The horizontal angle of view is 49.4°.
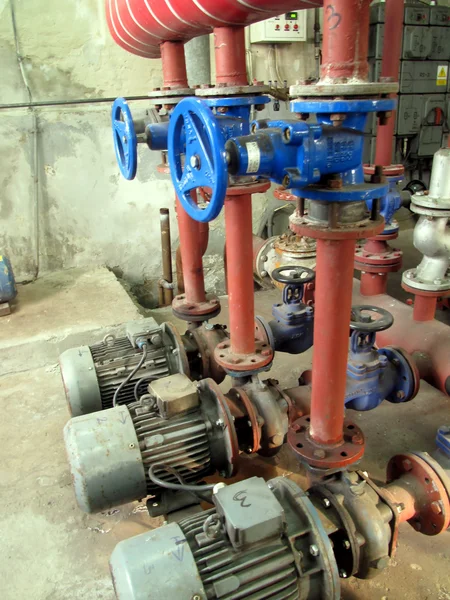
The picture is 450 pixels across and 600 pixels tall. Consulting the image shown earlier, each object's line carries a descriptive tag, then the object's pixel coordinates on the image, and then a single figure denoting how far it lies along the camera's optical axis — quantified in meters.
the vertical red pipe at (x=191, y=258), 1.94
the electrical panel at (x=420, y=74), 3.95
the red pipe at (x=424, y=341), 1.82
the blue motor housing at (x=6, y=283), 2.55
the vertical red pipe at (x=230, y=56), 1.38
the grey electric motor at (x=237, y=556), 0.93
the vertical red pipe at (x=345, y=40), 0.90
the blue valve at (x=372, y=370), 1.55
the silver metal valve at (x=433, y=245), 1.90
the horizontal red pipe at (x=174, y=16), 1.15
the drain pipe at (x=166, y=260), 3.22
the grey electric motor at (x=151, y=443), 1.27
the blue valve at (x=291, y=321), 1.91
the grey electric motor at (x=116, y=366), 1.65
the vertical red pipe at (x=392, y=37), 1.91
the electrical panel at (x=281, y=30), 3.19
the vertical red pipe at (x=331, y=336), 1.07
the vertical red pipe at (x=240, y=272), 1.51
